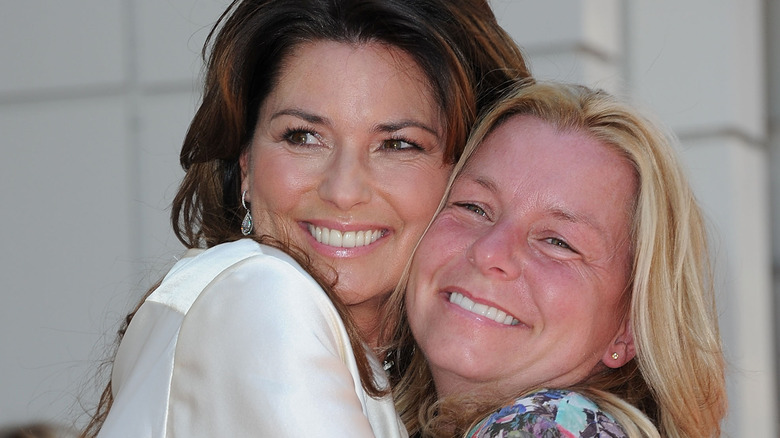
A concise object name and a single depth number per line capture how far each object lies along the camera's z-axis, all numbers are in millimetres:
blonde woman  2737
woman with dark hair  2727
